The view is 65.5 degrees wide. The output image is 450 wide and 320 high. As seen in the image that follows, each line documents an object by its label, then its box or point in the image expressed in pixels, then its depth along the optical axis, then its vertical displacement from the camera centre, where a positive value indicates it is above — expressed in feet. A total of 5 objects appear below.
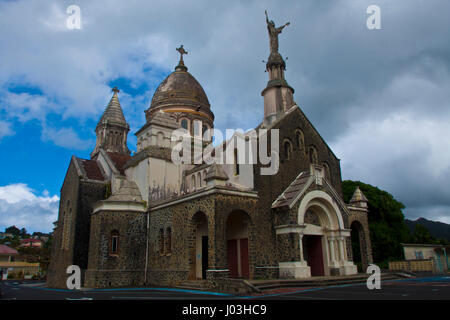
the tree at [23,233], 486.88 +36.34
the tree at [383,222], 117.50 +10.30
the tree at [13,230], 521.37 +42.44
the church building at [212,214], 62.95 +8.04
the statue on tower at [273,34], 91.30 +56.24
